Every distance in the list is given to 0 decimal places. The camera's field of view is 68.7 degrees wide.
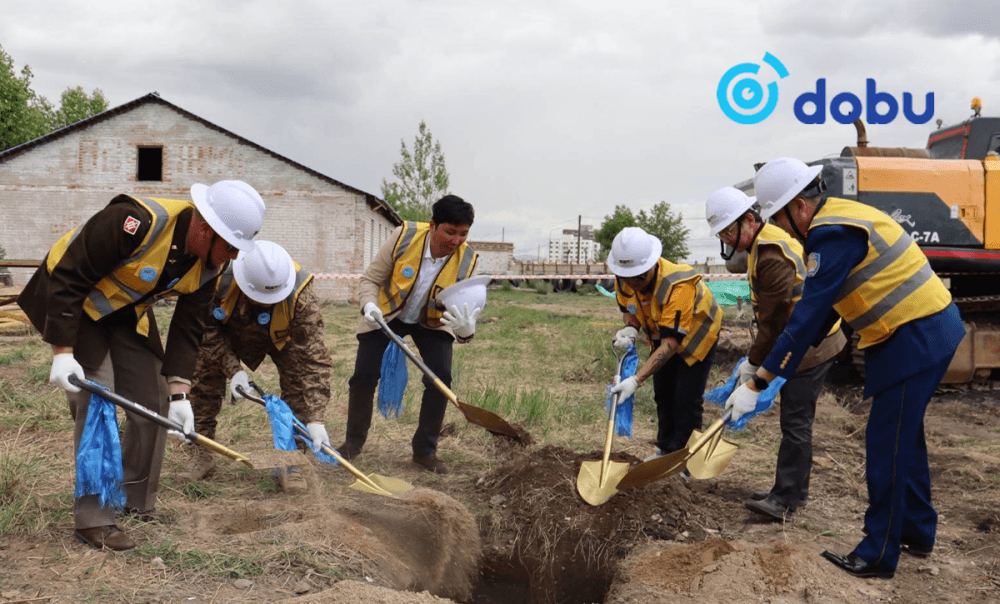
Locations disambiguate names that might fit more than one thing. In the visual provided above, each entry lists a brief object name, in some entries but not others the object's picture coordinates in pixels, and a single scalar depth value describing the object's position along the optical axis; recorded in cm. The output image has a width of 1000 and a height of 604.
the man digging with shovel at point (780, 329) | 370
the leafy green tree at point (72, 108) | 3516
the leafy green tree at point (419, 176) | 2812
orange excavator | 688
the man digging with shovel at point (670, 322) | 427
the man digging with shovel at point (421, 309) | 436
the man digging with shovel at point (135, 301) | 294
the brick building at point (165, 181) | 1875
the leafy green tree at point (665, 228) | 3488
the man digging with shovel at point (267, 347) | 405
